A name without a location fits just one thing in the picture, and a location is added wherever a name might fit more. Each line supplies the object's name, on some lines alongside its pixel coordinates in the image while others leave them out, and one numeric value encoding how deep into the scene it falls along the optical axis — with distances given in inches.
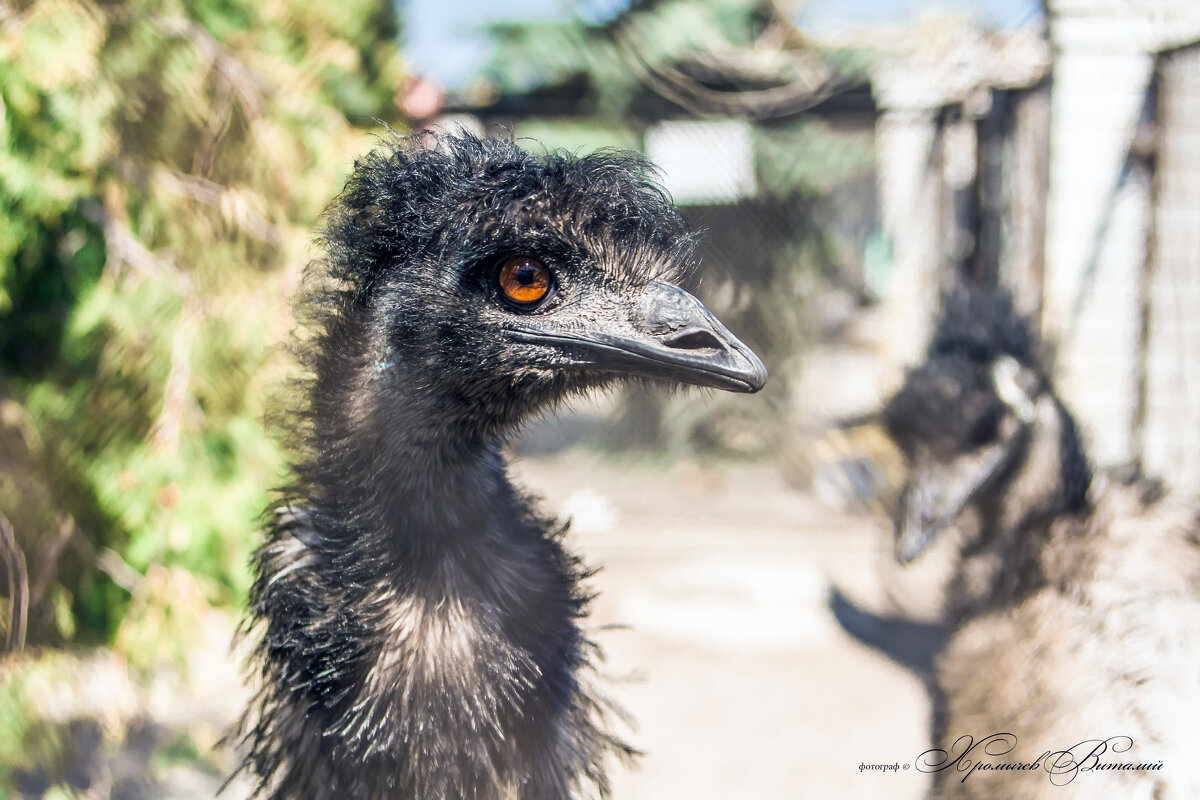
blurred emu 36.3
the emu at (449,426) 29.3
